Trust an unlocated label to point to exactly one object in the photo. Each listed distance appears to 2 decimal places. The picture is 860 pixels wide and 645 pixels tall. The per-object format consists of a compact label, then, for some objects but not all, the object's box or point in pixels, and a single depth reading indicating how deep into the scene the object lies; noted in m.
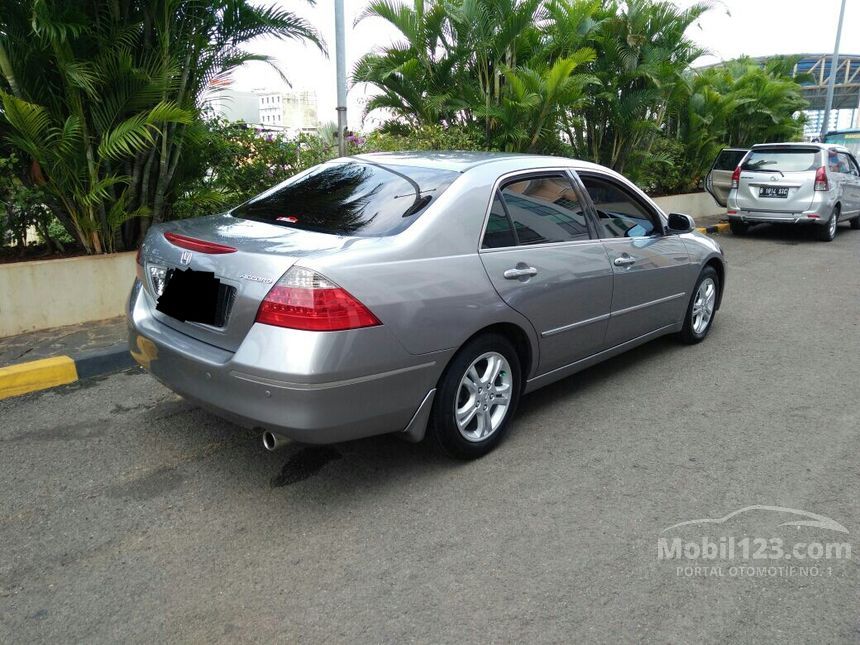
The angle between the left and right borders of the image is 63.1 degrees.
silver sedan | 2.92
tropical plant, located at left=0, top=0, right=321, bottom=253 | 5.40
